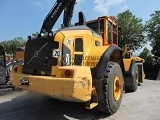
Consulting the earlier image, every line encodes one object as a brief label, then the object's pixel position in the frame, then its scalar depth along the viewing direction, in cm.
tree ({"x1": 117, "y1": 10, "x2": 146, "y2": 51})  1697
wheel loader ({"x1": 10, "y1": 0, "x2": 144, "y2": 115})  225
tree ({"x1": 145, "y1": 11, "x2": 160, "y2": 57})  1782
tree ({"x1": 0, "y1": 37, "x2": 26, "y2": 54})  3385
